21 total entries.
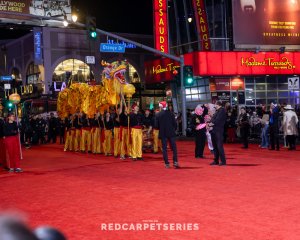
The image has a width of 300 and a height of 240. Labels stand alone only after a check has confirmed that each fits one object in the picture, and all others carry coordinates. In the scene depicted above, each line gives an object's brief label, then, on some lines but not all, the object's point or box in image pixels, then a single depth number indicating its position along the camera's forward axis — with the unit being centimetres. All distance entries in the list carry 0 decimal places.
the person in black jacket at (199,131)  1594
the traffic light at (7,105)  2868
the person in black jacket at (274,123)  1830
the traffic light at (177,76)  2768
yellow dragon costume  1797
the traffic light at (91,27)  1967
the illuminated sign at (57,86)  4519
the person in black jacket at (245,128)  1964
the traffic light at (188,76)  2483
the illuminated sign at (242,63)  3142
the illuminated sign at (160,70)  3422
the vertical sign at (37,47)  4622
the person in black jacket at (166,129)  1297
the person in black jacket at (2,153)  1519
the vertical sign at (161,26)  3541
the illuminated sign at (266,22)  3375
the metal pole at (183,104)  2598
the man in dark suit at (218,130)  1306
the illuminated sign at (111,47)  2088
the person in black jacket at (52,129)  3123
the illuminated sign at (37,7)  3422
